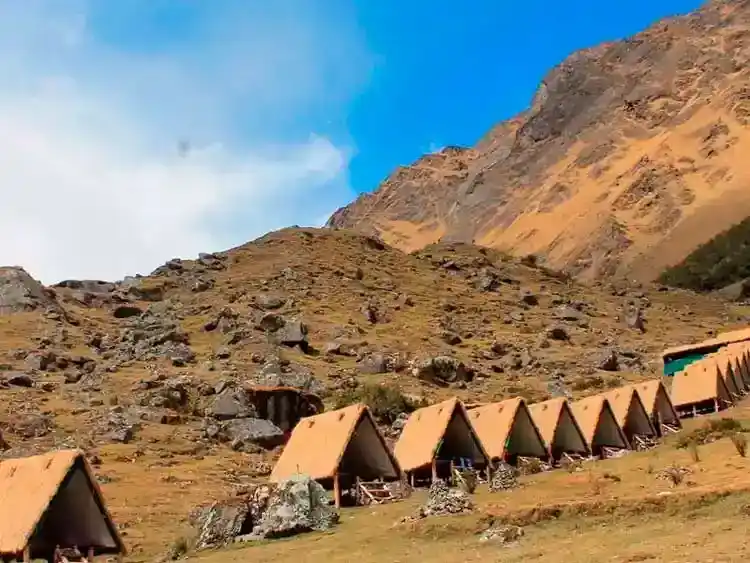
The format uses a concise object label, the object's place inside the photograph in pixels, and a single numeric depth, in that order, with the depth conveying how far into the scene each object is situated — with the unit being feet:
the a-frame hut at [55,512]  75.36
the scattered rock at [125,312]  265.13
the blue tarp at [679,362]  210.18
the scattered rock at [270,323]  232.12
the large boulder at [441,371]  203.10
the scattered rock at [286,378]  174.40
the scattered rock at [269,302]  261.24
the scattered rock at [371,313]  263.70
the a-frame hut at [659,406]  146.00
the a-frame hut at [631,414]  136.05
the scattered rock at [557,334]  254.27
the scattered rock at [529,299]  306.76
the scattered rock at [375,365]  206.08
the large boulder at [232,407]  154.51
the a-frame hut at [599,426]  126.93
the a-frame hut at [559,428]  119.65
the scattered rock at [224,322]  232.73
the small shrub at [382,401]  158.59
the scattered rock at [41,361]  195.52
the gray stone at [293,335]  221.87
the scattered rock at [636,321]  284.41
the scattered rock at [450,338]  247.70
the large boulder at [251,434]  141.49
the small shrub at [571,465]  103.71
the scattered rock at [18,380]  177.88
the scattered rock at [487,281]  320.91
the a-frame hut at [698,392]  165.37
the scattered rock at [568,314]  284.41
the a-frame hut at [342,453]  98.12
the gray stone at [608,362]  217.56
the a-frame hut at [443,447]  108.88
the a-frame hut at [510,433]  114.11
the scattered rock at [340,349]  223.67
